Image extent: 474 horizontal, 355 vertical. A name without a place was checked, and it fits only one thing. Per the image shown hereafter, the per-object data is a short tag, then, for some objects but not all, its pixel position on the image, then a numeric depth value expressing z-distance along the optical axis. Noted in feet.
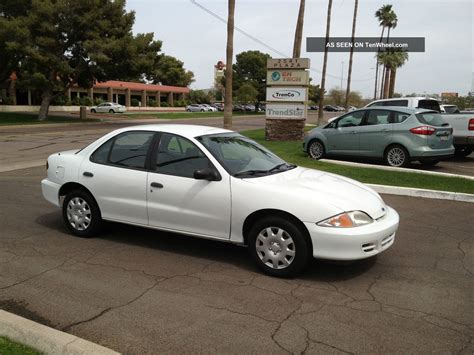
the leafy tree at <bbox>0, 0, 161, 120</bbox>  105.19
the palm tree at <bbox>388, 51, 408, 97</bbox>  195.83
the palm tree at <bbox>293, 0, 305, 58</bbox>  83.87
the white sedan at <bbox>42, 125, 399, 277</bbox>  14.83
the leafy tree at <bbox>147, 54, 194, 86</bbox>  301.84
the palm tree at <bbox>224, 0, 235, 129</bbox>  50.72
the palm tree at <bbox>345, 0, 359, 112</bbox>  118.11
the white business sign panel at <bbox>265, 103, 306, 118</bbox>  59.72
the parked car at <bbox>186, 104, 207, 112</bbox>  229.04
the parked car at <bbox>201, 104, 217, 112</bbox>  236.10
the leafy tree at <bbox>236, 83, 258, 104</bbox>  231.71
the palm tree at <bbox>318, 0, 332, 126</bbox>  102.68
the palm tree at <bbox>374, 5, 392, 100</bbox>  181.88
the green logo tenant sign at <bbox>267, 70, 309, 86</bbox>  59.47
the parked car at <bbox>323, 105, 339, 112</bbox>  303.13
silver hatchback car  35.88
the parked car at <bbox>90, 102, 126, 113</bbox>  172.76
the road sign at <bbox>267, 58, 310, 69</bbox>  58.95
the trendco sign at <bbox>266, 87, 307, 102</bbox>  59.67
